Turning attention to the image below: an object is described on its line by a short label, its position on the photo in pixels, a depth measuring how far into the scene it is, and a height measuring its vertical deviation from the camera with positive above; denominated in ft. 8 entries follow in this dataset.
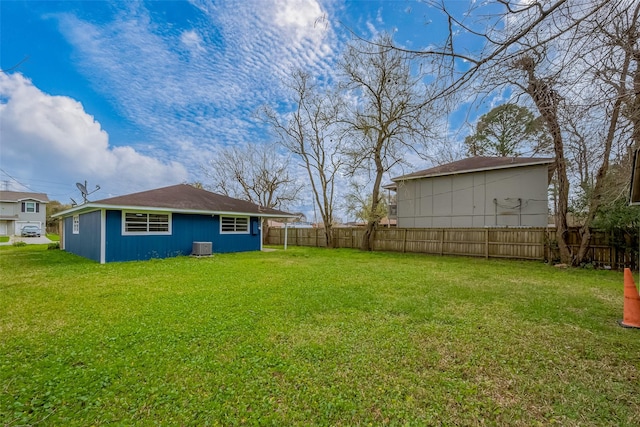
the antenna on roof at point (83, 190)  40.48 +3.71
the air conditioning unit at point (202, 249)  38.86 -4.39
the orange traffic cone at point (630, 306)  13.41 -4.10
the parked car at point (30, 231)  90.74 -4.96
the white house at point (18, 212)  95.76 +1.31
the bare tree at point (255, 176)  71.92 +10.86
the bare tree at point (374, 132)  42.19 +14.07
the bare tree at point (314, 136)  56.80 +17.09
